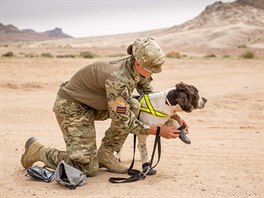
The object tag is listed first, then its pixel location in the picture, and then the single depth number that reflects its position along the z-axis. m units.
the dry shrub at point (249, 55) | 26.97
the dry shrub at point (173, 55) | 28.16
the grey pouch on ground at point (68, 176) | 5.80
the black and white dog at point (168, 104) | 5.84
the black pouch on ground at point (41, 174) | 6.07
